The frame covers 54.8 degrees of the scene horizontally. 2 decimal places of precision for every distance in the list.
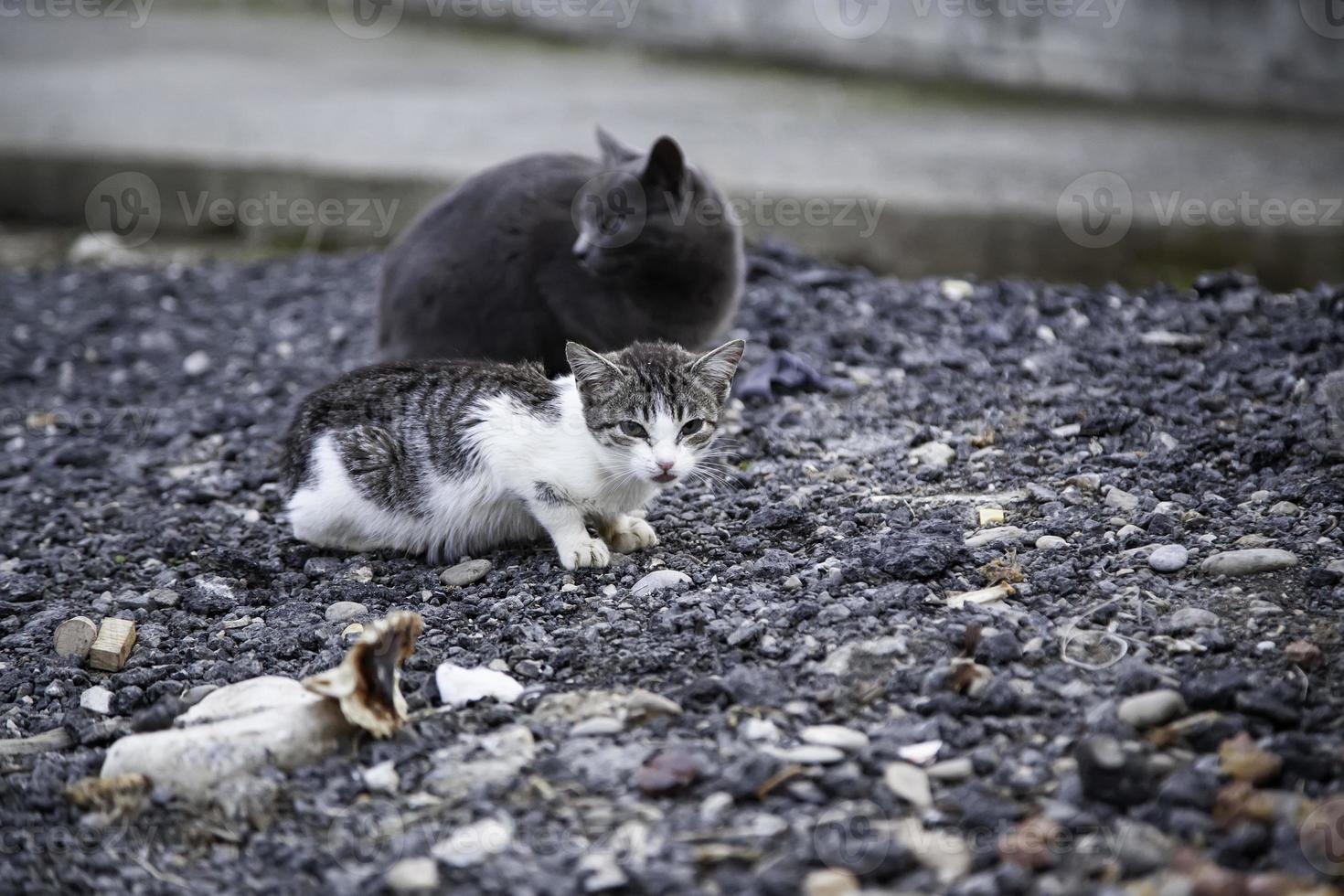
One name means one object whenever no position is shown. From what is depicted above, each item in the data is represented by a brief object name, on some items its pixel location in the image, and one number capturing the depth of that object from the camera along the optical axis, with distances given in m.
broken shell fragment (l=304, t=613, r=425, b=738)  2.61
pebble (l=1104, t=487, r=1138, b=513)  3.42
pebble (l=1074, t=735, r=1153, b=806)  2.26
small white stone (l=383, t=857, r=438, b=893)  2.23
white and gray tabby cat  3.36
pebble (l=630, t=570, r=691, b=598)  3.27
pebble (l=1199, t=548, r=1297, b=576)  2.98
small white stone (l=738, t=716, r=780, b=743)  2.56
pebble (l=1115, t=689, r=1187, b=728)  2.46
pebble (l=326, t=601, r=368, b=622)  3.32
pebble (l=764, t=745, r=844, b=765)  2.47
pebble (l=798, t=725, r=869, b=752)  2.51
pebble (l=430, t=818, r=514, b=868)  2.30
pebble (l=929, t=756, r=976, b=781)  2.39
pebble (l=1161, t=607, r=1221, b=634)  2.77
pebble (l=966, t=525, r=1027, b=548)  3.31
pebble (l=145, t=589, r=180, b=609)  3.54
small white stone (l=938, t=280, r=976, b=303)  5.34
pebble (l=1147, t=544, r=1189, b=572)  3.05
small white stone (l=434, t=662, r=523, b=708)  2.82
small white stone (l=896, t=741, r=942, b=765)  2.45
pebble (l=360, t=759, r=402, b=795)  2.54
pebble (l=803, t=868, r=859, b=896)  2.11
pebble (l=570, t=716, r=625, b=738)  2.64
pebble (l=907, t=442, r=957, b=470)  3.90
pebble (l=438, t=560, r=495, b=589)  3.49
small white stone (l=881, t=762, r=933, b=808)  2.34
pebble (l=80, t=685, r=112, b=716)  3.04
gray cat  4.51
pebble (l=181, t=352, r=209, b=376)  5.55
